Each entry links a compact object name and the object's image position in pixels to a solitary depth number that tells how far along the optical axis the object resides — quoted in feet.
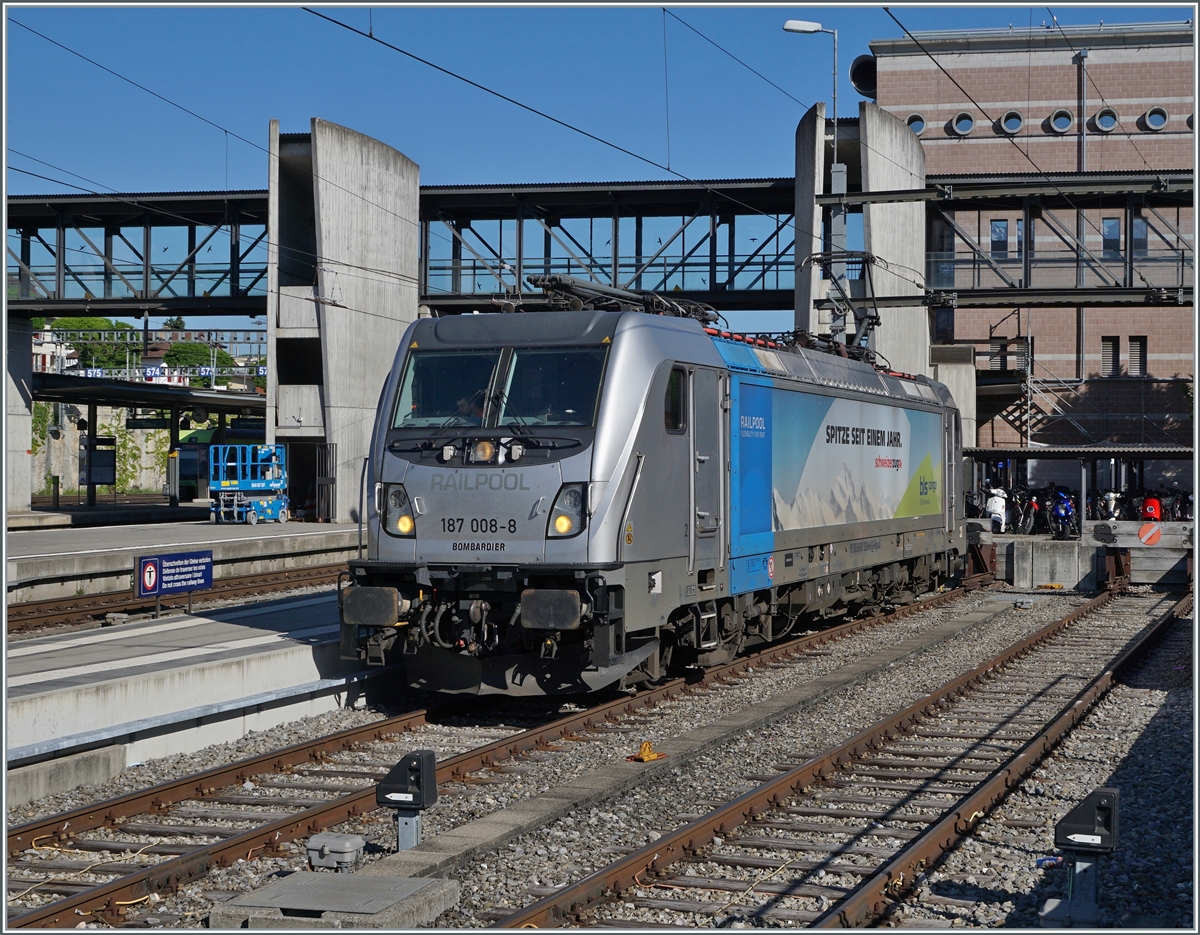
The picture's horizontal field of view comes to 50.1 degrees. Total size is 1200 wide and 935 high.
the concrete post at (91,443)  130.31
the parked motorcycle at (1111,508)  121.60
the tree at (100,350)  260.83
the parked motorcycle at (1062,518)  109.91
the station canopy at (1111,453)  102.63
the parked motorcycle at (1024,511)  117.80
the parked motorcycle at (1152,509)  112.57
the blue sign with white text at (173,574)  53.67
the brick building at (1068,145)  167.63
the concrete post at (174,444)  146.51
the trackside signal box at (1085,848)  20.40
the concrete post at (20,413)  120.16
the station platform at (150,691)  30.60
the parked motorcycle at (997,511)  111.55
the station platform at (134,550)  64.80
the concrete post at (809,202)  105.50
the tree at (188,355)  326.03
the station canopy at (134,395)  122.11
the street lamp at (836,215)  68.64
